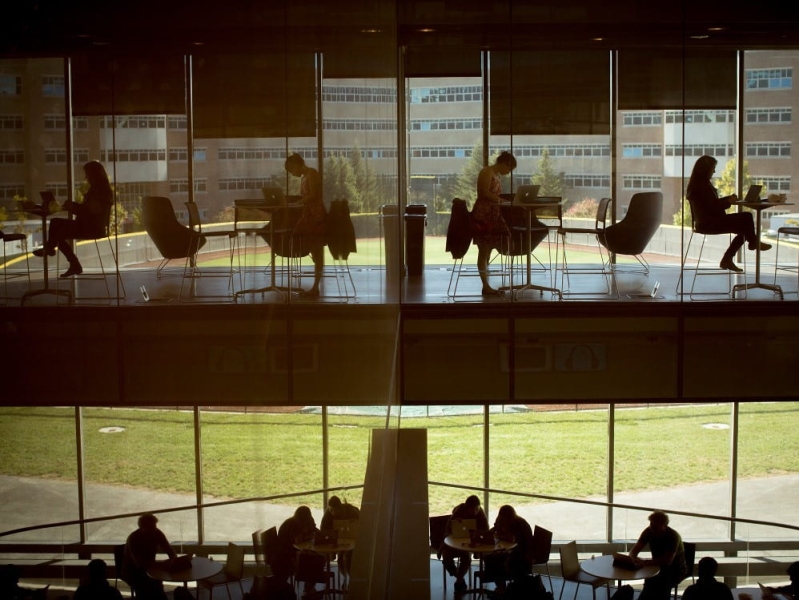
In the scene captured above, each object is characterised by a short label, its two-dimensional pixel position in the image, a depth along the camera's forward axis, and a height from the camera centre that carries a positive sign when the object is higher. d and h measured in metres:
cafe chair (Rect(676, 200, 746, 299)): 10.34 -0.54
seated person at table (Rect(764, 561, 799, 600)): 8.00 -3.19
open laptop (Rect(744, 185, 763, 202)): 9.13 +0.29
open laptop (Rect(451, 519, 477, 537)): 8.67 -2.76
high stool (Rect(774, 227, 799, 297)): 11.58 -0.54
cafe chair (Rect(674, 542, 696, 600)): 9.32 -3.32
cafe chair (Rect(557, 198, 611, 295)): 10.09 -0.27
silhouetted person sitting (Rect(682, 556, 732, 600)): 6.93 -2.67
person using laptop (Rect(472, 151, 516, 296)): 8.88 +0.17
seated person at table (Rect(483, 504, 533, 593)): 8.35 -3.01
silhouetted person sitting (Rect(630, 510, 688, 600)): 8.59 -3.03
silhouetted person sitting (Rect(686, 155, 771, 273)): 8.91 +0.17
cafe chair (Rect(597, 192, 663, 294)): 9.68 -0.03
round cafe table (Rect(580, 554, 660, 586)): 8.80 -3.38
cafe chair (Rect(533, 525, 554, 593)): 9.72 -3.32
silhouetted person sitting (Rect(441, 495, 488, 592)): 8.09 -2.84
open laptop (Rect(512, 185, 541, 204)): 9.37 +0.31
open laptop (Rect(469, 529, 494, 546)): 8.46 -2.81
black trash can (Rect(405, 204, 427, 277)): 12.69 -0.19
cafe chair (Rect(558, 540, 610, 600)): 9.60 -3.56
